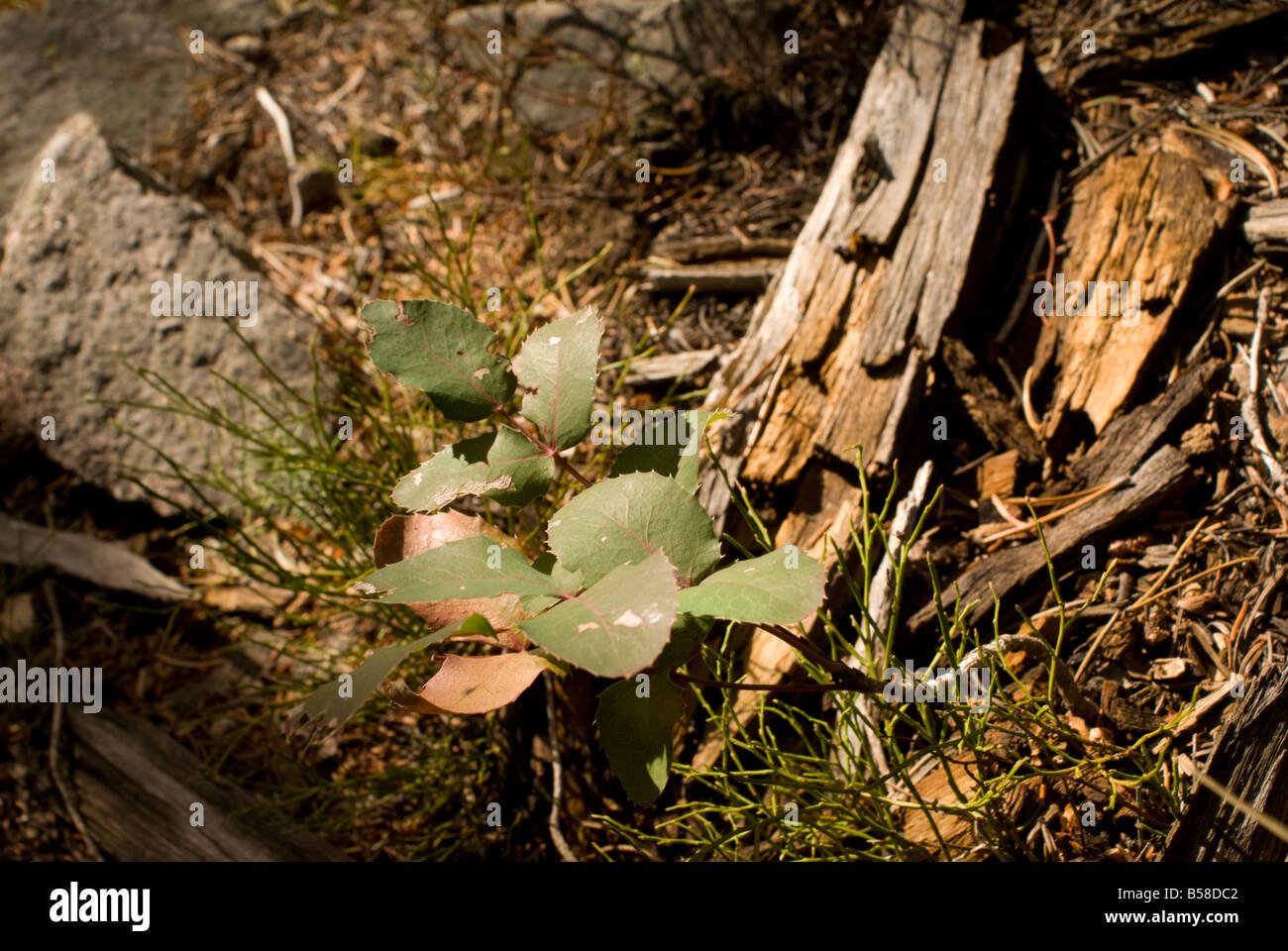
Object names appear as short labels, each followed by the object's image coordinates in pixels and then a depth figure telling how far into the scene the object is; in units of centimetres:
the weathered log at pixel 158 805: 66
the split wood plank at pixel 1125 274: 64
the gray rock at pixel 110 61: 109
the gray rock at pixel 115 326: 85
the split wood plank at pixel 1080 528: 61
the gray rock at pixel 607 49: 93
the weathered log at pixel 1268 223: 64
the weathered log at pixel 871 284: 63
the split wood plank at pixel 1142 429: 62
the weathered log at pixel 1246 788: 53
